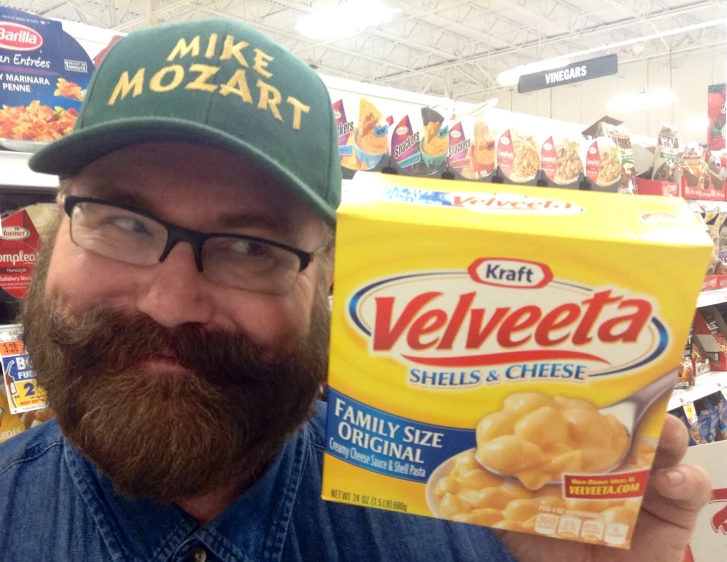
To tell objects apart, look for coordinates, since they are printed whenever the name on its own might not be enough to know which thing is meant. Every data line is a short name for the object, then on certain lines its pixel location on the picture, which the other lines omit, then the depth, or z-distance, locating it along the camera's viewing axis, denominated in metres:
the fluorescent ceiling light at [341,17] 6.95
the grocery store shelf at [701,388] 2.43
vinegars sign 5.90
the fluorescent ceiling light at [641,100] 9.74
